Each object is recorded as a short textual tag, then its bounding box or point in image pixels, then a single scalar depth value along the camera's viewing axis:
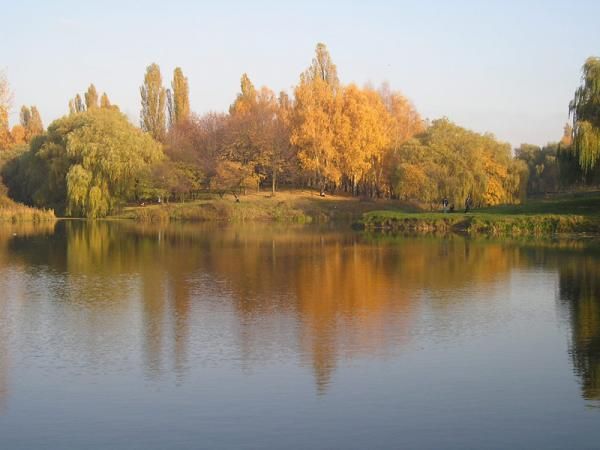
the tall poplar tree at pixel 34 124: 101.06
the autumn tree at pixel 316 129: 66.19
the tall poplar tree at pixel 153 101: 84.38
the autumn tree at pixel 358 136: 65.75
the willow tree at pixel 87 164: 60.16
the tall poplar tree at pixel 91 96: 94.38
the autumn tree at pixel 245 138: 71.50
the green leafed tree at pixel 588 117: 43.38
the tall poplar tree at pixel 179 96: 88.12
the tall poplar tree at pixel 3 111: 44.23
